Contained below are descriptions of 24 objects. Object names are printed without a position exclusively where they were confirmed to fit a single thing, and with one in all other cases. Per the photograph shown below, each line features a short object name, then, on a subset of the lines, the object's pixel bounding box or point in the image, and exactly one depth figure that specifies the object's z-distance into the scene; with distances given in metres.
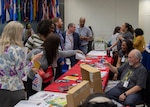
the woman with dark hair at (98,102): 1.35
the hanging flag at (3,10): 5.71
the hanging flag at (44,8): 7.15
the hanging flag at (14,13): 5.93
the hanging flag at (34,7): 6.85
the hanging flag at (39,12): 7.07
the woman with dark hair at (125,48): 4.30
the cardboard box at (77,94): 1.82
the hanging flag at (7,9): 5.76
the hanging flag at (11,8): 5.85
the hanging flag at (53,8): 7.54
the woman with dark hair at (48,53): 2.91
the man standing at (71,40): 5.38
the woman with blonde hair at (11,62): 2.44
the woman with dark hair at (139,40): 6.59
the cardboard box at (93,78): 2.39
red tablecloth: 2.75
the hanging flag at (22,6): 6.30
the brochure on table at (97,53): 5.73
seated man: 3.09
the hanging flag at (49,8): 7.44
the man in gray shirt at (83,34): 6.42
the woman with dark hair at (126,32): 5.87
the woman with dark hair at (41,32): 3.50
